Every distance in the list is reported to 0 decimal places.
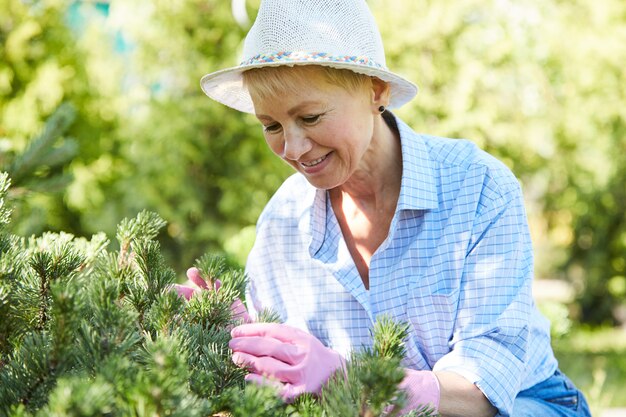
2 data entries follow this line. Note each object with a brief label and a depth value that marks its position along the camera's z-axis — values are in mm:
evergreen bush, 887
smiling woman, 1745
